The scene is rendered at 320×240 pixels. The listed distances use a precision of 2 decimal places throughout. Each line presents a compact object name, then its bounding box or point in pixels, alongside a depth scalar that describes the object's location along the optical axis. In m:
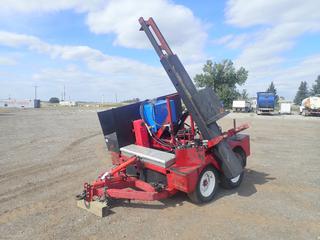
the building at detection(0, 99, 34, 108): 82.31
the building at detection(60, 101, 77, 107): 104.20
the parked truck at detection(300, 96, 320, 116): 36.88
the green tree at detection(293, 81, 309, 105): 107.53
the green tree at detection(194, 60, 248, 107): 59.78
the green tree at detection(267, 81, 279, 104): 107.25
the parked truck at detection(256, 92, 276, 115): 39.00
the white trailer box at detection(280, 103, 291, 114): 45.16
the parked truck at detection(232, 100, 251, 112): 47.88
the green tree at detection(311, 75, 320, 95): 96.22
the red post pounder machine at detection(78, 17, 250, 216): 5.01
